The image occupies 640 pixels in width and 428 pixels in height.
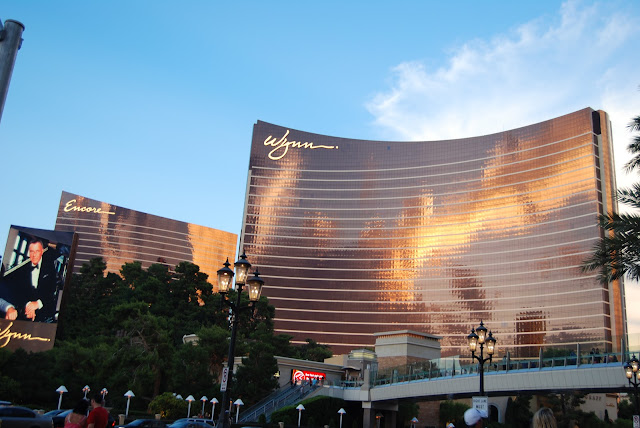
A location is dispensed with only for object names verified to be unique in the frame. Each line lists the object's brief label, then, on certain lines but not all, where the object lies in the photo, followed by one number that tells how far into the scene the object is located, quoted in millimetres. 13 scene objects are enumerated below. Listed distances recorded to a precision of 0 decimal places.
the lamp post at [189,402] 42188
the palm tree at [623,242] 21500
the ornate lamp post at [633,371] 25555
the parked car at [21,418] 23219
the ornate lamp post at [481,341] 24425
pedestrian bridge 31141
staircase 47188
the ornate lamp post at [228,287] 16875
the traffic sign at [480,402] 18875
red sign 56250
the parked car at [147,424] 26953
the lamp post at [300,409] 41869
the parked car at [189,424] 29217
